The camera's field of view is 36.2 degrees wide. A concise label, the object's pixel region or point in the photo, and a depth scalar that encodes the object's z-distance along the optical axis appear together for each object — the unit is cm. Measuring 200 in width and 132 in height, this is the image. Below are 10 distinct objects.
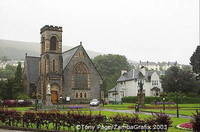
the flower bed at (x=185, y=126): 2143
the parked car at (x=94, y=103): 6112
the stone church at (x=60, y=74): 6856
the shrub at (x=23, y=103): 5876
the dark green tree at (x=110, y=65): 12375
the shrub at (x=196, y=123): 1529
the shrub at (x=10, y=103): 5688
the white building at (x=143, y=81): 9131
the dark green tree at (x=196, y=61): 8875
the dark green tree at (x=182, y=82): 7962
